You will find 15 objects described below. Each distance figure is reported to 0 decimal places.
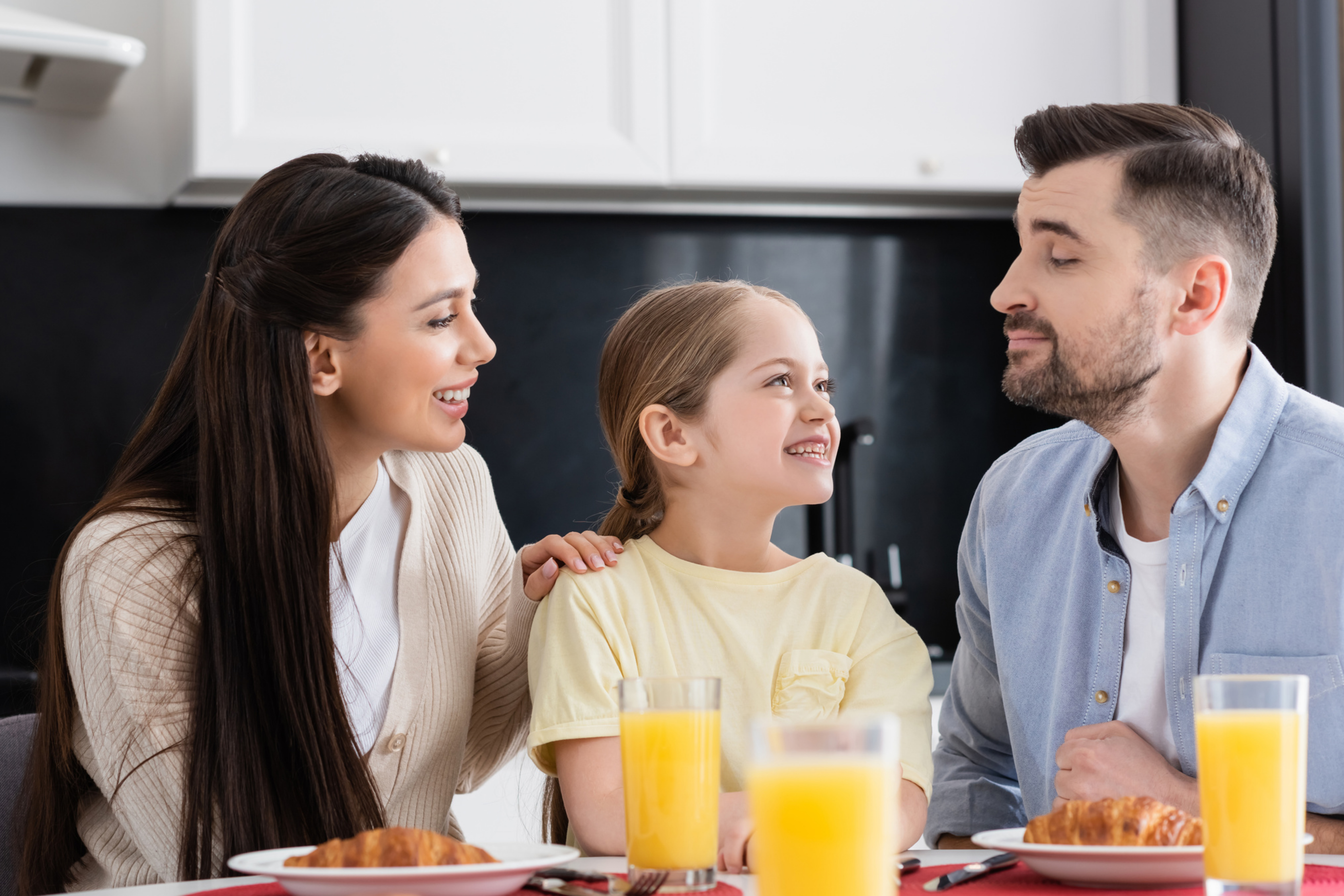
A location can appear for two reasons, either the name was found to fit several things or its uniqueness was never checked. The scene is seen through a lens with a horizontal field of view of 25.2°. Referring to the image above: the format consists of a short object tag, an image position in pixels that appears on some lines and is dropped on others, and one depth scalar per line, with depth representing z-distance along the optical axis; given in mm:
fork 1978
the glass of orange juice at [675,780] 2003
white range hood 3739
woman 2459
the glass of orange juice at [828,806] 1741
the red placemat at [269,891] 2010
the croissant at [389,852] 1959
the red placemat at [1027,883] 2002
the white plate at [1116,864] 1975
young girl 2382
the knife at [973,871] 2010
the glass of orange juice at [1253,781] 1896
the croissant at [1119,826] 2017
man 2465
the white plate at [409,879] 1922
